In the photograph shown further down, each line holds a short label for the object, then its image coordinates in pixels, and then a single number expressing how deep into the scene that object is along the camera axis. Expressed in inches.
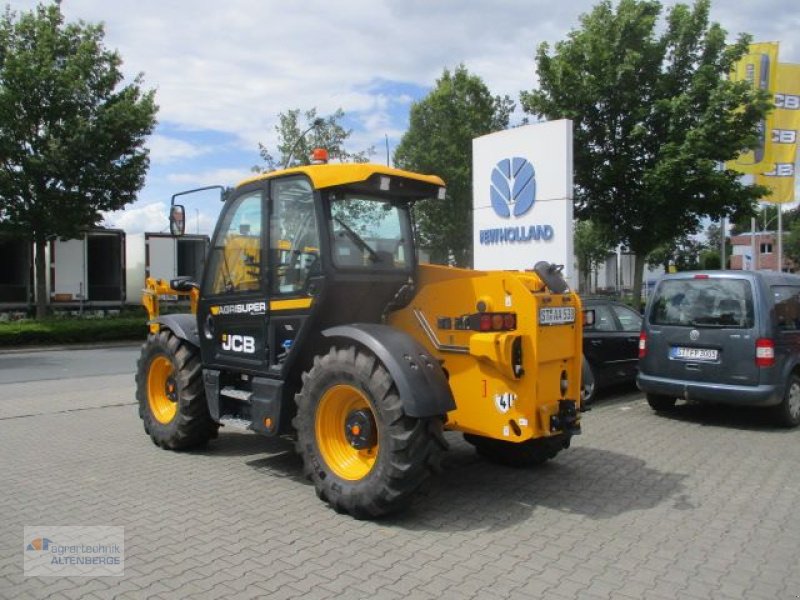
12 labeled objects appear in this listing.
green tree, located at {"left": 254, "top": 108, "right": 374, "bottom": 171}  1086.4
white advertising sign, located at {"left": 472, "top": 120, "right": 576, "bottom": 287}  409.1
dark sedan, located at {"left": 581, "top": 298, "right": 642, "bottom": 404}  379.2
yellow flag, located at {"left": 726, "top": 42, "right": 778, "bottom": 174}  672.4
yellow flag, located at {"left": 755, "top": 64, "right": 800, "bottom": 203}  737.0
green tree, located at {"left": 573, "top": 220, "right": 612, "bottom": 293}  1875.0
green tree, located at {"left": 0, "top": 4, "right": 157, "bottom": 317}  828.6
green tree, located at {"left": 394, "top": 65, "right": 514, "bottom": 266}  1133.7
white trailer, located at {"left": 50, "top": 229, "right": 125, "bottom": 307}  924.0
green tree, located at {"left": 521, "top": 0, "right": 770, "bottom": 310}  583.8
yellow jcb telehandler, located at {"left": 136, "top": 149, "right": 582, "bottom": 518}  187.8
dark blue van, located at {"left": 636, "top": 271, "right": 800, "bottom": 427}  307.9
